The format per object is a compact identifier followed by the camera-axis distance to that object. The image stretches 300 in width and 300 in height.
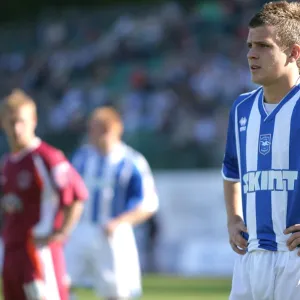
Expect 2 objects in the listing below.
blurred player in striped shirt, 19.84
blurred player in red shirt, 14.09
